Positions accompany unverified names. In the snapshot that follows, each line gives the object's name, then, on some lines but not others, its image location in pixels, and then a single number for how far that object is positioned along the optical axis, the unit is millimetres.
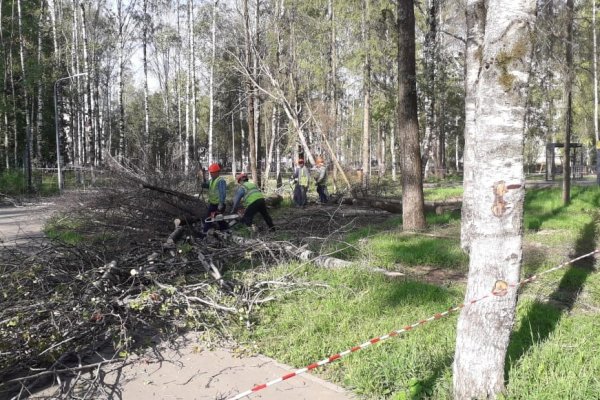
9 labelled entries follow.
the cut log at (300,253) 7047
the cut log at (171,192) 8816
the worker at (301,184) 15297
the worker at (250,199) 10242
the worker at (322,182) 15539
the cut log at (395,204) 13263
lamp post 22700
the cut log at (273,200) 15641
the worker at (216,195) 9945
